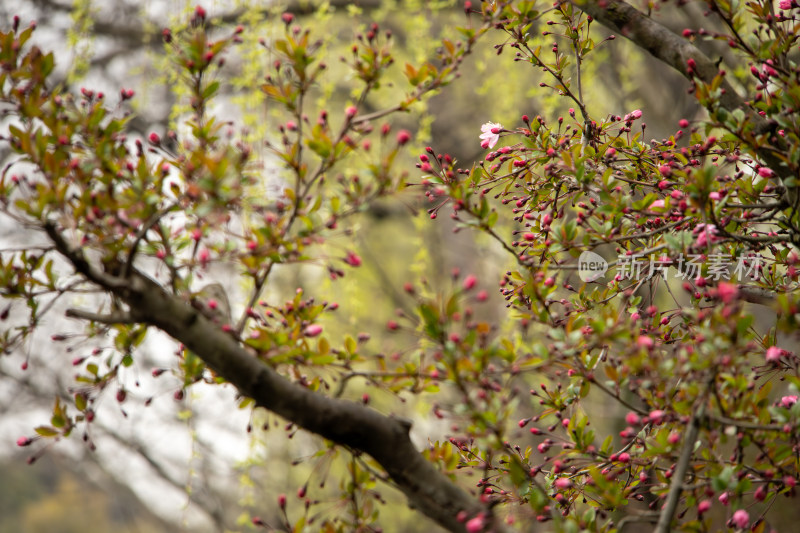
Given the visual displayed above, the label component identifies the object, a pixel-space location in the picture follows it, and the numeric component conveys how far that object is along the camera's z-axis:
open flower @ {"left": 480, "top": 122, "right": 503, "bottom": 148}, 5.35
